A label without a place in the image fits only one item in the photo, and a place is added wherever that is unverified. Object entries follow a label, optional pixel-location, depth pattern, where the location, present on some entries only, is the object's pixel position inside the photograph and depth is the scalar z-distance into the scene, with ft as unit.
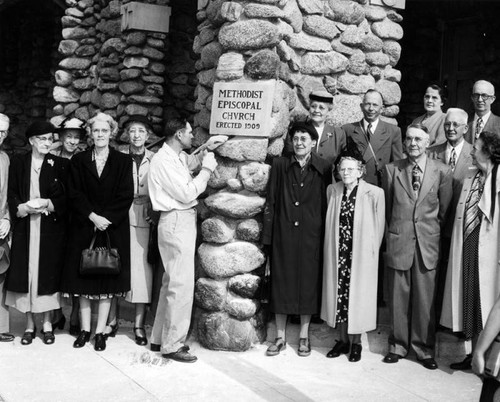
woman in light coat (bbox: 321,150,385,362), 16.89
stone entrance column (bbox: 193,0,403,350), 17.70
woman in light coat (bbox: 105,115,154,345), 18.16
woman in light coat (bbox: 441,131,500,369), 15.46
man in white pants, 16.65
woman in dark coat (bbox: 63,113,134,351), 17.57
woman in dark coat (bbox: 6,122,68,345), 17.74
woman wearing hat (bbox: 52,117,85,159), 19.66
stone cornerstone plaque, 17.66
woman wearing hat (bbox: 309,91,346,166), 18.03
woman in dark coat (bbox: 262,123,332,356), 17.37
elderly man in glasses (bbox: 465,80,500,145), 18.80
